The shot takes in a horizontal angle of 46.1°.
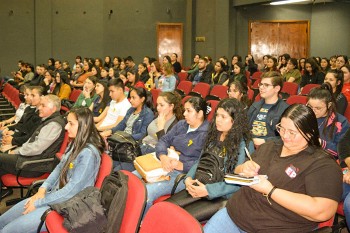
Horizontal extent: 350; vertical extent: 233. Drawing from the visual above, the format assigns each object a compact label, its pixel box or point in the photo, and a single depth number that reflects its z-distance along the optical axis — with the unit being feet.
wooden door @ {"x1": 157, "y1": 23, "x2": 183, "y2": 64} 47.21
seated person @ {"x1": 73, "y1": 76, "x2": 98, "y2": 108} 21.38
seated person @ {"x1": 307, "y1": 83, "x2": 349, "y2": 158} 11.64
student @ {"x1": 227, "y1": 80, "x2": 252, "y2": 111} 16.06
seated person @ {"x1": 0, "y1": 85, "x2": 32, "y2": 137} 19.66
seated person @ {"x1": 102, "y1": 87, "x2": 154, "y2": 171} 15.42
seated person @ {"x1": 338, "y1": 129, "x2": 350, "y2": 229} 9.87
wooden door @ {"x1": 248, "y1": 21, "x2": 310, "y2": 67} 43.04
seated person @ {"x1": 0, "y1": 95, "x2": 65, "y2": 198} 12.94
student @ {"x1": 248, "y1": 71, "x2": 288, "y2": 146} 13.05
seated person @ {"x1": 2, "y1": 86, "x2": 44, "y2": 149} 15.39
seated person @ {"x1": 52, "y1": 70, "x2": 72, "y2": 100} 26.06
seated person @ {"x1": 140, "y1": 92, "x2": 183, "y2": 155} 14.02
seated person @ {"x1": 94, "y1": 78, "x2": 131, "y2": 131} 17.92
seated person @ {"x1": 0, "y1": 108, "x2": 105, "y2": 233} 9.18
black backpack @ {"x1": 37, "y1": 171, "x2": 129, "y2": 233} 7.51
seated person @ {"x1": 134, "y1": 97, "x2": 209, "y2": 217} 11.02
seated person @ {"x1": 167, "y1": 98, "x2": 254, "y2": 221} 9.20
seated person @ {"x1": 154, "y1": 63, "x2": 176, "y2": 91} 25.39
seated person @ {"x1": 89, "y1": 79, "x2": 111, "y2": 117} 20.13
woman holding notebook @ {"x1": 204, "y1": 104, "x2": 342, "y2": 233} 6.66
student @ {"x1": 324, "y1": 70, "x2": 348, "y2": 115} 15.91
